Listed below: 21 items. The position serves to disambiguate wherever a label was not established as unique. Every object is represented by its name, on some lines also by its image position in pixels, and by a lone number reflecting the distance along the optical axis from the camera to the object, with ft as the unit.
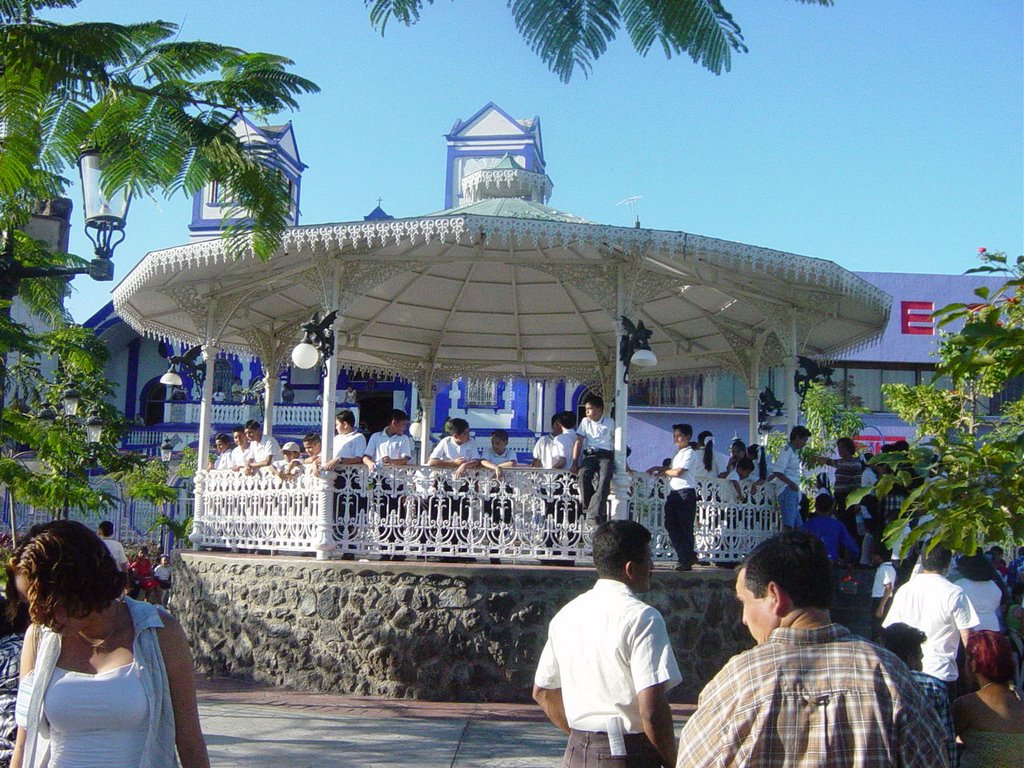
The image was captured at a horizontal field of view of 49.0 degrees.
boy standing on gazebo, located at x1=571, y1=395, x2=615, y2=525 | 36.27
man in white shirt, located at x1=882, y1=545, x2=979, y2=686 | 23.03
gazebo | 36.65
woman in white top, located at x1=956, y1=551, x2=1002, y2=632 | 27.12
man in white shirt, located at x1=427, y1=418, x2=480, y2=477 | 37.37
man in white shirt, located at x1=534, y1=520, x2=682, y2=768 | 12.98
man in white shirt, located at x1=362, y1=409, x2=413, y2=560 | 36.83
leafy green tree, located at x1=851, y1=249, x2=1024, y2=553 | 13.02
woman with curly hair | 10.93
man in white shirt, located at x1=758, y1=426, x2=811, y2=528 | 39.52
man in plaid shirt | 9.37
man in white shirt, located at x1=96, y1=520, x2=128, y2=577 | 41.71
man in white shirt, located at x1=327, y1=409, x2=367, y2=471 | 37.29
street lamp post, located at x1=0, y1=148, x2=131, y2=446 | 19.95
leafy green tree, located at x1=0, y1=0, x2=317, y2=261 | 17.60
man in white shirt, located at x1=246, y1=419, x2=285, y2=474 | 40.81
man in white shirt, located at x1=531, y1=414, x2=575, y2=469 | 37.35
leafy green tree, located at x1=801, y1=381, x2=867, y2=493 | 75.92
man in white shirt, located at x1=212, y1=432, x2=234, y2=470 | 44.14
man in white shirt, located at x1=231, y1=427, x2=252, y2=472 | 41.63
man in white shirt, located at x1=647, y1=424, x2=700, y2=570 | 37.01
